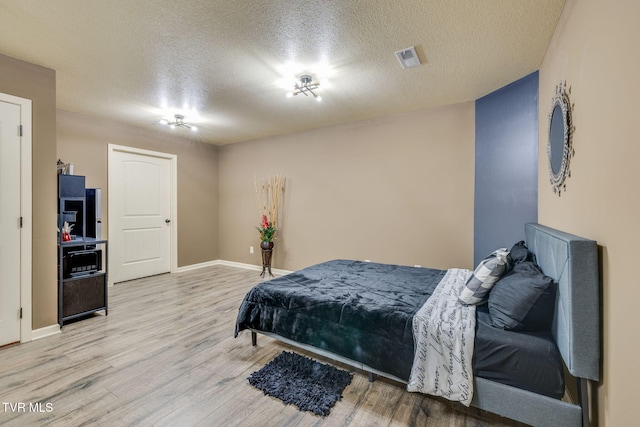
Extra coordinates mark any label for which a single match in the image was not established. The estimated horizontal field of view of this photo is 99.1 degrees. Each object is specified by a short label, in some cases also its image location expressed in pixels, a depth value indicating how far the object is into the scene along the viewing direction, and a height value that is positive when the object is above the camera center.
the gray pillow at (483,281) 1.82 -0.46
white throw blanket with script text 1.49 -0.80
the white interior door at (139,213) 4.36 -0.02
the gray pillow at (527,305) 1.46 -0.51
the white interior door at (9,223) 2.35 -0.10
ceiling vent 2.29 +1.36
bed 1.24 -0.71
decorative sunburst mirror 1.75 +0.52
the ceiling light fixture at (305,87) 2.77 +1.34
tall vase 4.85 -0.75
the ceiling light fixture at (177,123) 4.00 +1.38
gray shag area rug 1.71 -1.18
